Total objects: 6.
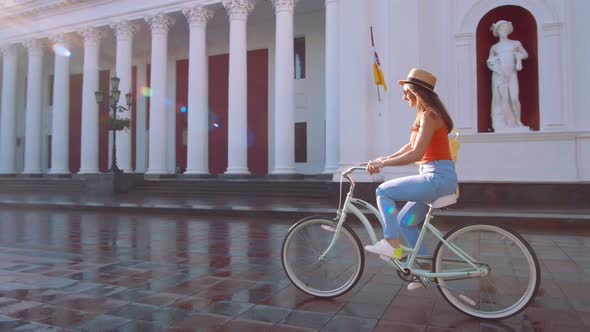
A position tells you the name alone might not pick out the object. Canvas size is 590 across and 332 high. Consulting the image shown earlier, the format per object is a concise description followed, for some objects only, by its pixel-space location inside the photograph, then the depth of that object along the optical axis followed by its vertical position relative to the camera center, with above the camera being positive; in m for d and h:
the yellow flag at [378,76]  13.28 +3.14
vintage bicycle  2.99 -0.70
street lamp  17.81 +3.36
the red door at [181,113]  26.72 +4.01
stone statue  12.95 +3.00
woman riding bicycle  3.16 +0.01
